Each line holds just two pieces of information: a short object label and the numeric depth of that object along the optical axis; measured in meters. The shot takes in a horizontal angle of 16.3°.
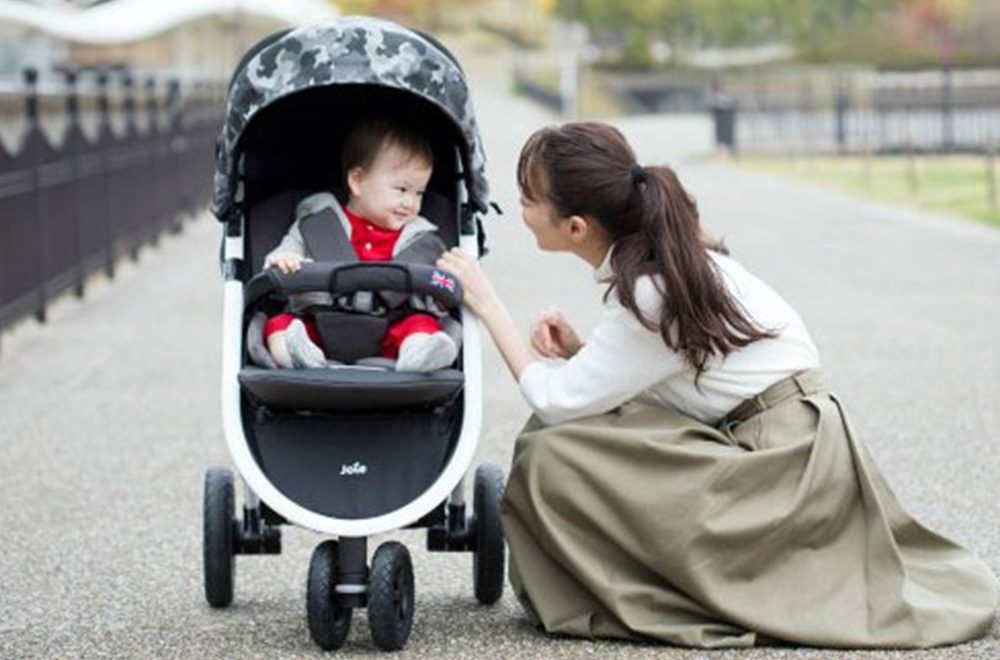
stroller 7.65
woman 7.59
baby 7.76
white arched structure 39.62
